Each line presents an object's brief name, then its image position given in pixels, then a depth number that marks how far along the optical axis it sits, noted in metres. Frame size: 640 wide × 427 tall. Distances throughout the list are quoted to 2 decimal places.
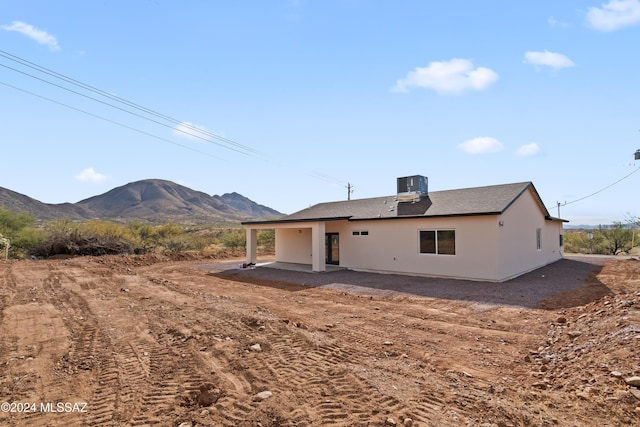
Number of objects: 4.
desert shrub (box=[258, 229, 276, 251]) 28.22
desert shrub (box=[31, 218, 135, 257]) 19.22
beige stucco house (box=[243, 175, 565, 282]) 11.98
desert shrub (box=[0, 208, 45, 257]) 19.80
